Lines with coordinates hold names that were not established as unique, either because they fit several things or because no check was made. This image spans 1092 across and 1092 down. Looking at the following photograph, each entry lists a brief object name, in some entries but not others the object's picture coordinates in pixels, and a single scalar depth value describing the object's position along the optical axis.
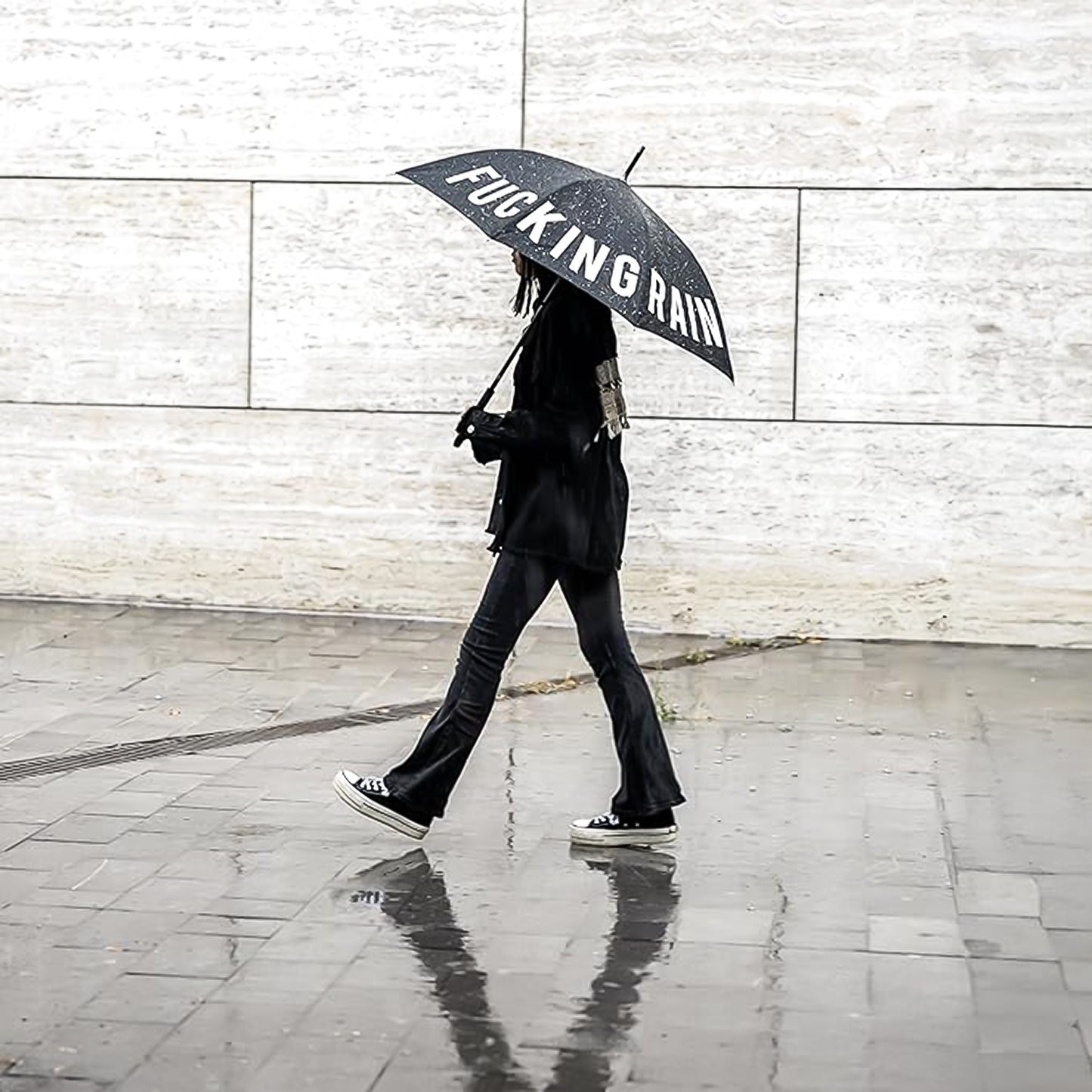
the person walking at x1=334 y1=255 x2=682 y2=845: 11.92
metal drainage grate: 14.26
